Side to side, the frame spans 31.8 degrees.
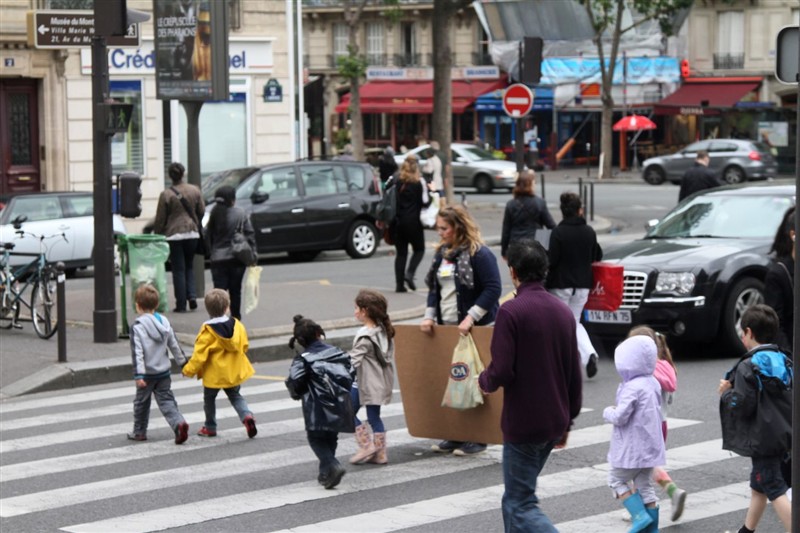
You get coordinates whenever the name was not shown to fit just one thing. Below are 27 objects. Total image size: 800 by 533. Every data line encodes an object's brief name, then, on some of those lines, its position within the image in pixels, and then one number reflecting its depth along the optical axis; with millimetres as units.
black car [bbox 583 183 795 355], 13469
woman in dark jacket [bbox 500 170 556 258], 15531
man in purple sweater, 6672
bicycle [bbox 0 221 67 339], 15500
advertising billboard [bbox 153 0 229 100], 18672
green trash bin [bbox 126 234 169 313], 15383
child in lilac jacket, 7332
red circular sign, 22789
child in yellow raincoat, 10359
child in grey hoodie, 10555
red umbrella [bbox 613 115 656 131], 58031
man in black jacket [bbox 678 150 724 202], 22844
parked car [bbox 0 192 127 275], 21844
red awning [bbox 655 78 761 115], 60031
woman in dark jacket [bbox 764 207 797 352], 8898
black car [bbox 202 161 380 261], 23547
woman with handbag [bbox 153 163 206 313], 17016
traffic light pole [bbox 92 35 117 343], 14992
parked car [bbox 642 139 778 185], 46688
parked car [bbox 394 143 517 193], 45000
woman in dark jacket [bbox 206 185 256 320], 15391
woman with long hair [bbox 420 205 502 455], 9711
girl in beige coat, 9492
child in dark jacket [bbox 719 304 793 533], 7137
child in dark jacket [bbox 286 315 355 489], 8797
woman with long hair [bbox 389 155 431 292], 18469
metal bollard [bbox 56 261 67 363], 13703
